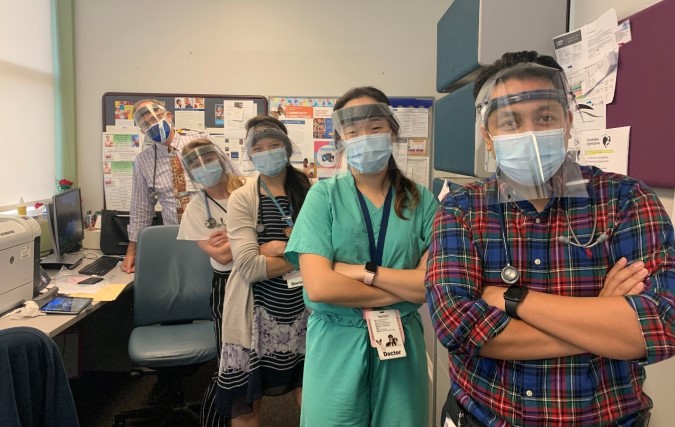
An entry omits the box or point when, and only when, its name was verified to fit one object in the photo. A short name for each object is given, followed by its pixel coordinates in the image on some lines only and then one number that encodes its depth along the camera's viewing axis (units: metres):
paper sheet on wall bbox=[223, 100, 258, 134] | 3.67
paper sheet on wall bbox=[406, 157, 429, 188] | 3.75
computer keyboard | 2.83
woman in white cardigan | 1.82
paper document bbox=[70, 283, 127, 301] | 2.38
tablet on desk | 2.15
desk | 1.97
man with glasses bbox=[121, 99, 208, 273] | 3.04
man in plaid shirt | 0.88
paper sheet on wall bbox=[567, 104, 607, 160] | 1.43
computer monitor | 2.86
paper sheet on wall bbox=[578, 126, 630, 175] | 1.33
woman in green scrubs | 1.30
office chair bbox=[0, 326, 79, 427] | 1.13
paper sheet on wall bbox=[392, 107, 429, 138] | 3.72
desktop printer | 2.00
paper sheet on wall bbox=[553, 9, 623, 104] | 1.36
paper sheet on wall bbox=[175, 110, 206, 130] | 3.67
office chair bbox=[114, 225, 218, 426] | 2.45
